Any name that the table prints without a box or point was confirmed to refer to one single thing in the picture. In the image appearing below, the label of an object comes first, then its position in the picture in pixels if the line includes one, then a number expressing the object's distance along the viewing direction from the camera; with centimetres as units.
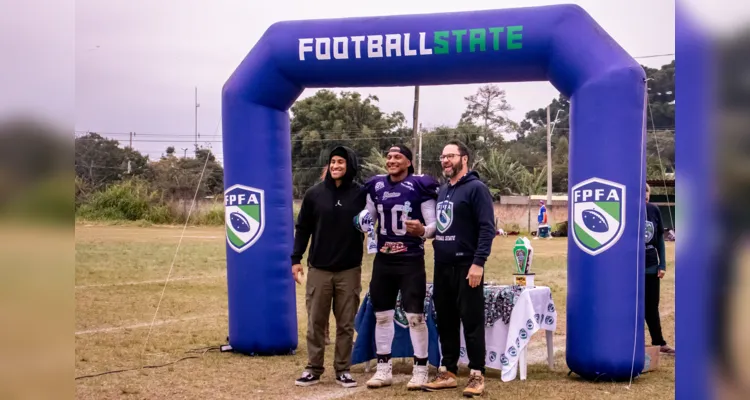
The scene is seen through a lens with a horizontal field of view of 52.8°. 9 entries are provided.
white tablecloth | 545
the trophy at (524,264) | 579
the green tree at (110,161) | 3984
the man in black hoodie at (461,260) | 508
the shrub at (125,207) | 3116
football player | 528
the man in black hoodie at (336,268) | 548
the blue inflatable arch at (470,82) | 541
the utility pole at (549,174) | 2572
